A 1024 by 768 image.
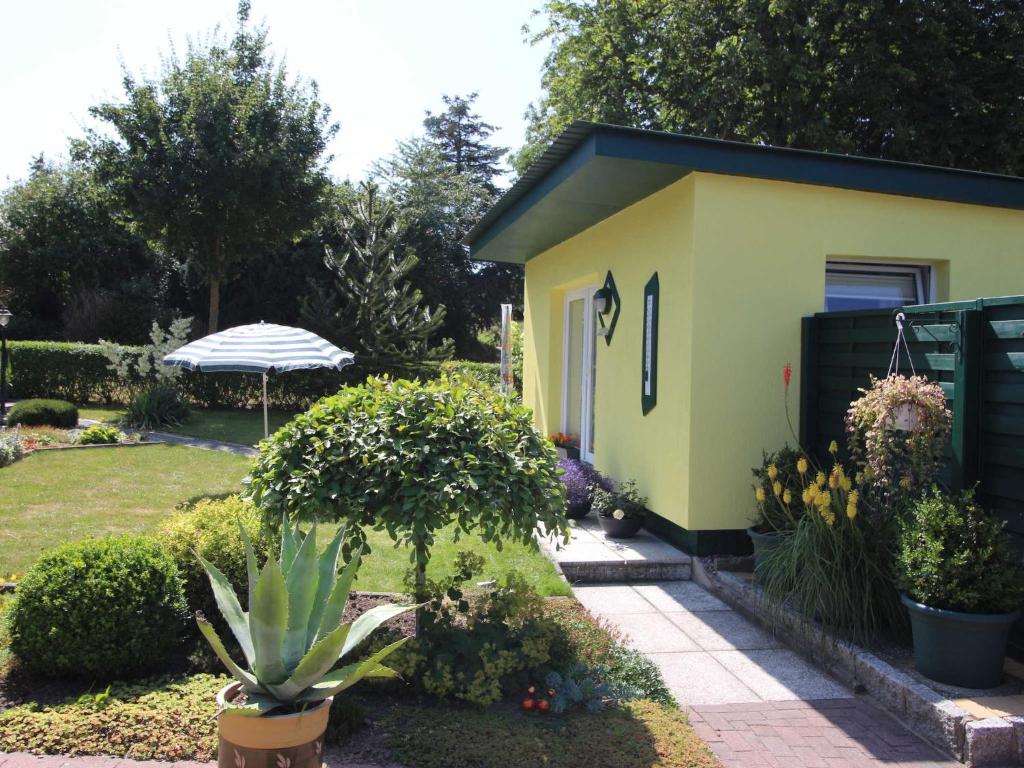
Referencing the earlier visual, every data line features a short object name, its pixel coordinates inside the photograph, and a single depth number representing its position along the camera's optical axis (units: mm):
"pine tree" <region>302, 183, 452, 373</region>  18422
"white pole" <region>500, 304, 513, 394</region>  12744
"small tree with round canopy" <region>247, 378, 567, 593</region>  3828
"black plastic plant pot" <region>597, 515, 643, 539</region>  6852
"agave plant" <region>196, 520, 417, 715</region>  2904
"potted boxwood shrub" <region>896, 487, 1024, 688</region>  3738
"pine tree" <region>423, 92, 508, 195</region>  41469
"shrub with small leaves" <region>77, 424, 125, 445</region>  12500
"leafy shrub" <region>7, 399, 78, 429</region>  13711
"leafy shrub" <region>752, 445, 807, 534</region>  5391
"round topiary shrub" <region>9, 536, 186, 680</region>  3818
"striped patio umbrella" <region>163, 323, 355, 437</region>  8508
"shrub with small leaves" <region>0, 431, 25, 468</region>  10633
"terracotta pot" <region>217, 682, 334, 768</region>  2746
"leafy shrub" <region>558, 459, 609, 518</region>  7648
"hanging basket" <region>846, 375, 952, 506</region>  4426
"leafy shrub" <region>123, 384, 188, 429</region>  14430
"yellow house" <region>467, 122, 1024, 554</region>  6090
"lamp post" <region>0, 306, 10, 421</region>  14742
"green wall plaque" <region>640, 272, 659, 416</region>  6902
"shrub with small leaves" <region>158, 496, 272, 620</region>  4523
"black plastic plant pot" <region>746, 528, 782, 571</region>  5266
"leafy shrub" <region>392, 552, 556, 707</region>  3816
